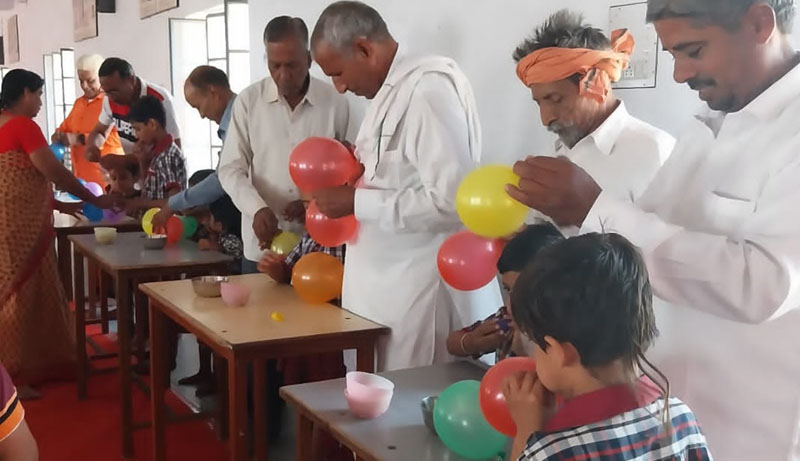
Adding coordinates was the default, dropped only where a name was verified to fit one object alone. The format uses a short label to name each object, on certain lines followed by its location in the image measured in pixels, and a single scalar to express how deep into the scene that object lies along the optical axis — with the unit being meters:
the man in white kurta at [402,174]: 2.05
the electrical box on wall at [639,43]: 1.97
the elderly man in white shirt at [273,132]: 2.92
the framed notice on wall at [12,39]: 10.63
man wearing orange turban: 1.63
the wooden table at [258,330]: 2.08
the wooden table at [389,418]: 1.49
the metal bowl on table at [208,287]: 2.52
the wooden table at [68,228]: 4.33
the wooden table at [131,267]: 3.18
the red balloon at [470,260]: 1.80
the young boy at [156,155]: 4.10
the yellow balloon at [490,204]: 1.64
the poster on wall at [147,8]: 5.82
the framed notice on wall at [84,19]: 7.40
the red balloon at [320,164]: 2.26
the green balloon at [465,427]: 1.44
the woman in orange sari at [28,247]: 3.58
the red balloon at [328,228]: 2.26
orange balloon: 2.43
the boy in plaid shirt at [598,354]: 1.04
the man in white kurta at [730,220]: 1.15
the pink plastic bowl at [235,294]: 2.41
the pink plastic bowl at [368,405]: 1.61
